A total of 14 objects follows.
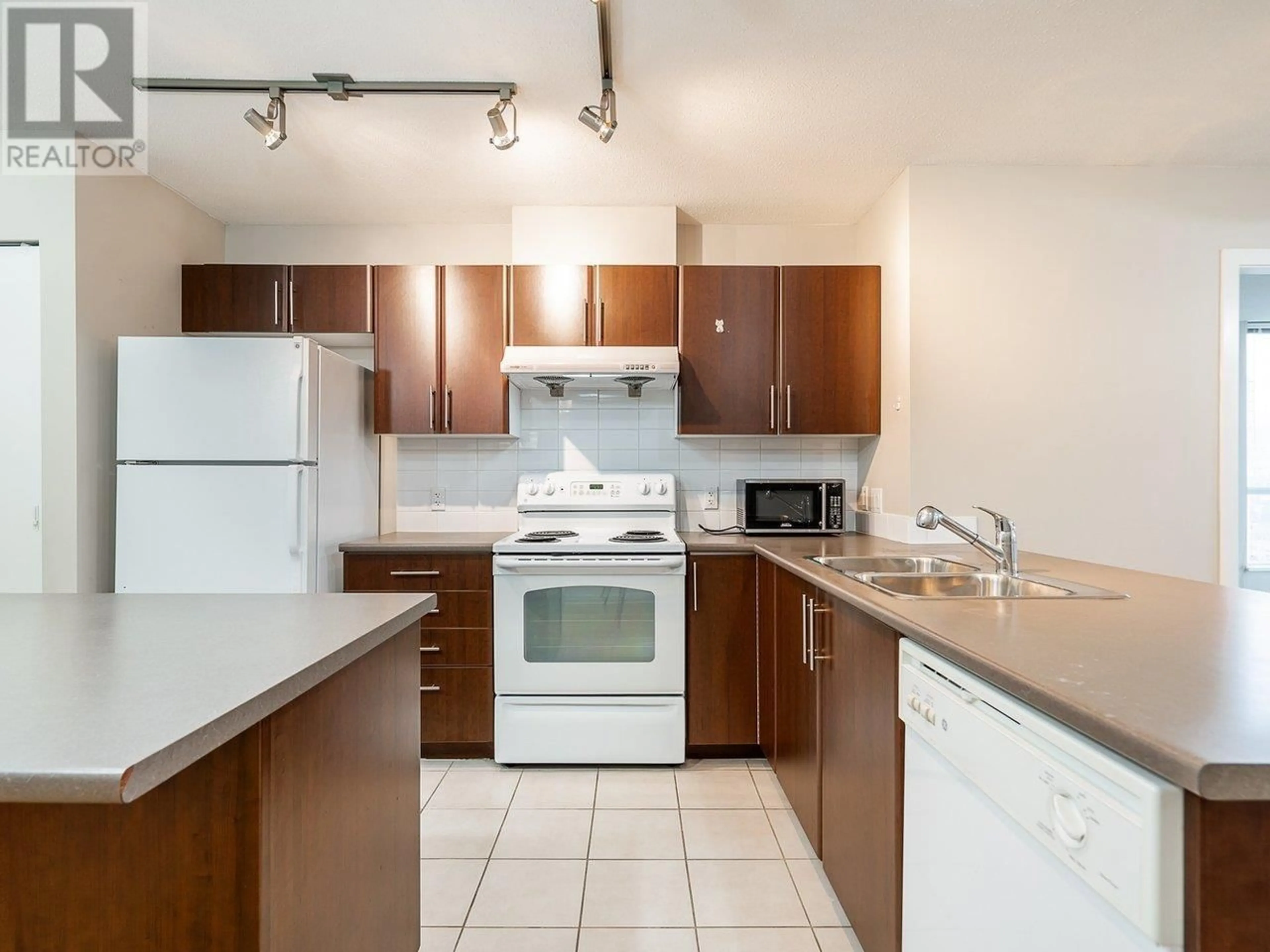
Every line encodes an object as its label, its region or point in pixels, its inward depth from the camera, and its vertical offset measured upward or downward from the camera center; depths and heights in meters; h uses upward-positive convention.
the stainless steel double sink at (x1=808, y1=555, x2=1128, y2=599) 1.74 -0.33
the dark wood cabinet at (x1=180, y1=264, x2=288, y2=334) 3.12 +0.77
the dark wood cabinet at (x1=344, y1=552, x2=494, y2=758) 2.81 -0.72
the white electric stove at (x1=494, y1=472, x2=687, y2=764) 2.76 -0.76
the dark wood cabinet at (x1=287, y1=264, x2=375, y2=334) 3.12 +0.77
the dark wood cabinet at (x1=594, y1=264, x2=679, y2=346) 3.08 +0.74
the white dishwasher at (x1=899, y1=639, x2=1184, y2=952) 0.69 -0.46
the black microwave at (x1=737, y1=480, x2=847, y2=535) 3.14 -0.18
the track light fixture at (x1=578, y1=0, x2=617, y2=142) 2.01 +1.11
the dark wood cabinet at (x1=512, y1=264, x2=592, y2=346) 3.08 +0.74
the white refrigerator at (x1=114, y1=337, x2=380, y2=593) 2.61 +0.00
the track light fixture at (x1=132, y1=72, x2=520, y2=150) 2.16 +1.22
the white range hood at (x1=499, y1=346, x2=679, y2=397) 2.85 +0.44
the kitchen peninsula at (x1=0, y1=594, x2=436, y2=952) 0.68 -0.41
